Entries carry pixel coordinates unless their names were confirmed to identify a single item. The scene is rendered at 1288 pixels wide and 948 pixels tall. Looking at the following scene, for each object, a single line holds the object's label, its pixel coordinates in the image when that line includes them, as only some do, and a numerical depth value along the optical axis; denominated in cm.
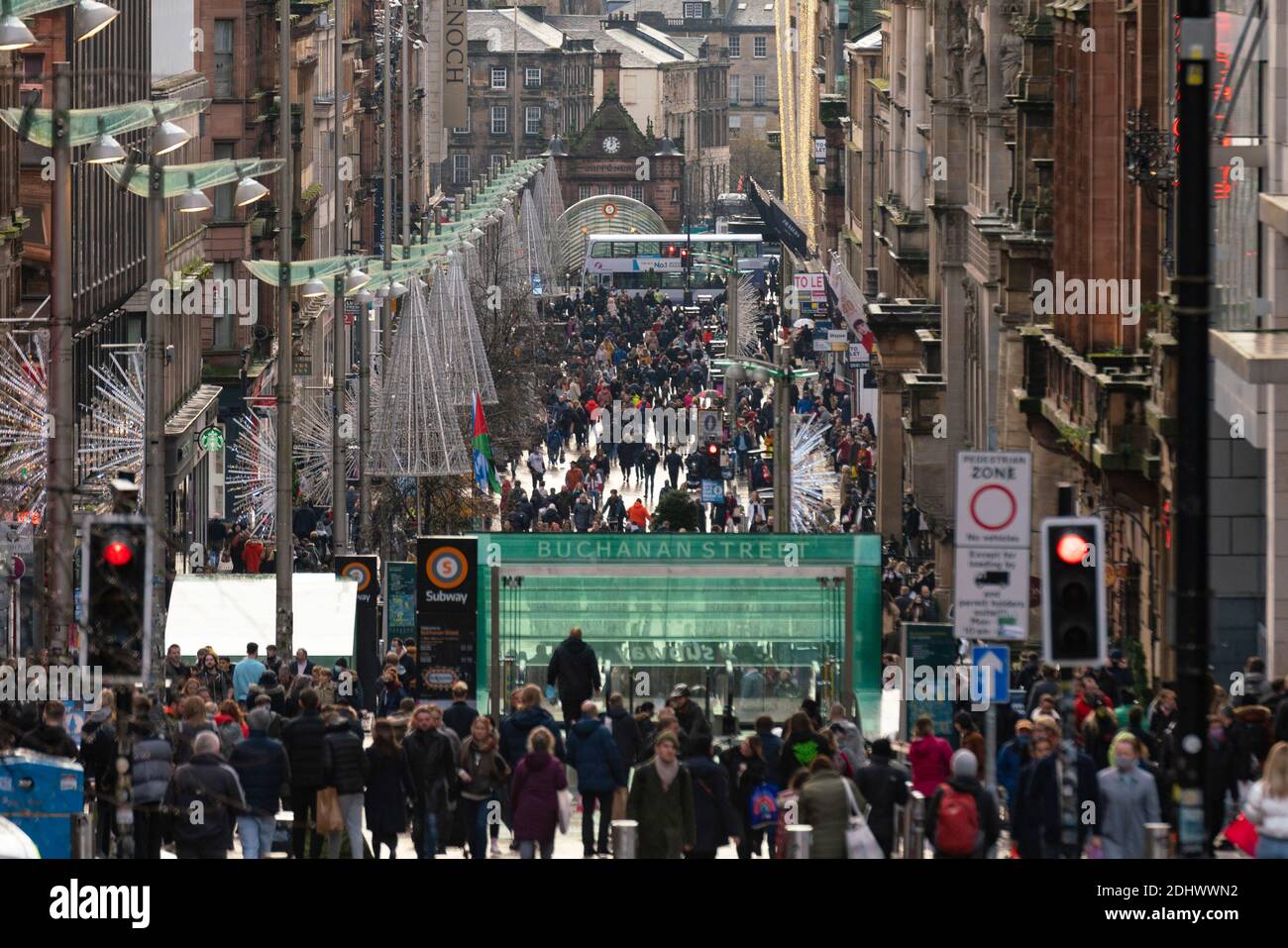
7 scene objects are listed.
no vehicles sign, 2027
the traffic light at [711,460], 6538
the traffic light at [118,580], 2053
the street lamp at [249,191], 3761
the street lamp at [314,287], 4953
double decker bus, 14088
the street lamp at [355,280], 5353
